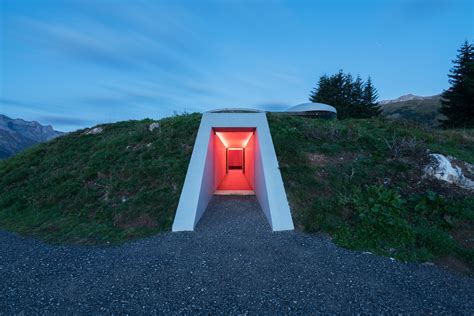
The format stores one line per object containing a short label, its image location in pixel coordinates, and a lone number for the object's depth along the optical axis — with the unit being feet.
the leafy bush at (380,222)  17.15
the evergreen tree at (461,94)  66.80
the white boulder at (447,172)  22.77
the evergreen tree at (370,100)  104.39
